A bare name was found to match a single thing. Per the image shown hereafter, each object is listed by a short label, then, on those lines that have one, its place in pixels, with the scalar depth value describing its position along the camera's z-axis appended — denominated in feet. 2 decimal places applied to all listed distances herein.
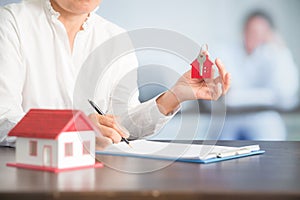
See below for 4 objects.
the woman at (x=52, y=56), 4.04
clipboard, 3.01
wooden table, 2.32
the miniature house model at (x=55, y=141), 2.70
